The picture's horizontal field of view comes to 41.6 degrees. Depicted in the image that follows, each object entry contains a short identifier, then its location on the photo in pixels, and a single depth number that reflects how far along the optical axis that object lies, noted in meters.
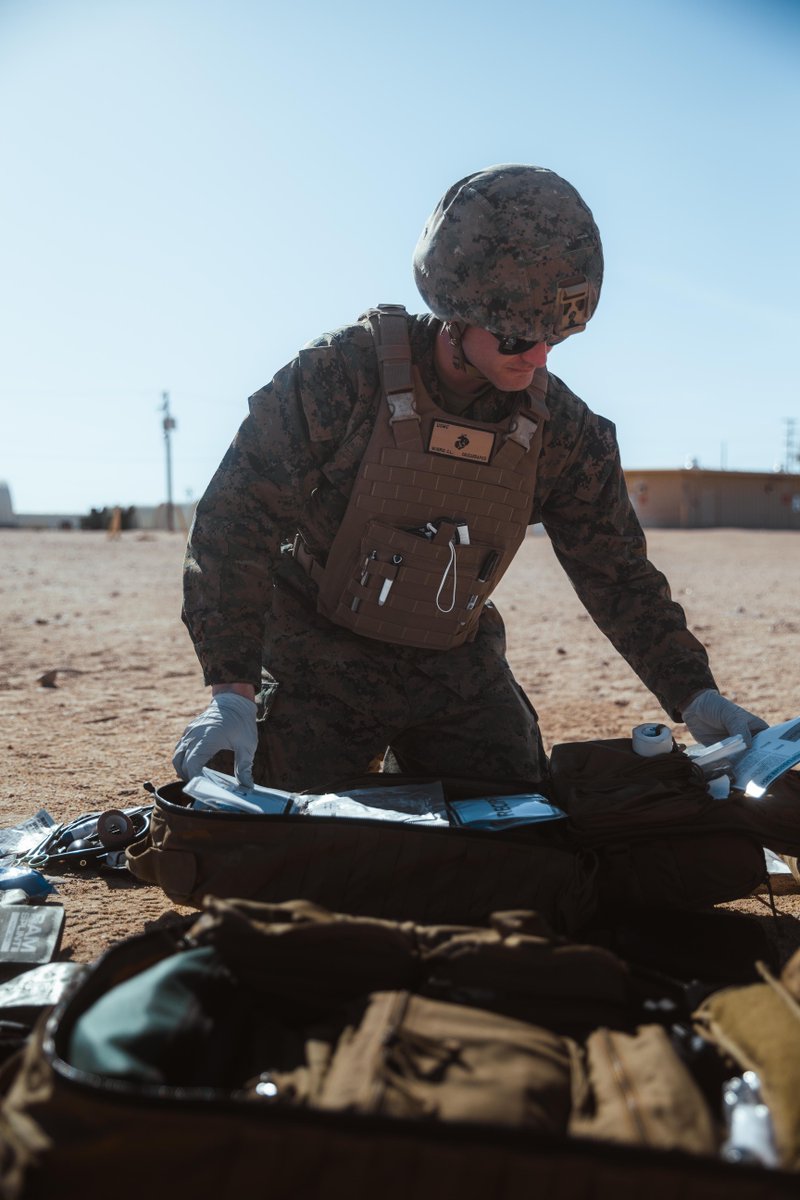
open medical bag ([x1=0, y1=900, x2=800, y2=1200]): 1.16
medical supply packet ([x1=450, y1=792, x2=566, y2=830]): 2.44
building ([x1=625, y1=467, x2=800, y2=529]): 42.88
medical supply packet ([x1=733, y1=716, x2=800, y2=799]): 2.43
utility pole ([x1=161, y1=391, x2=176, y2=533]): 50.84
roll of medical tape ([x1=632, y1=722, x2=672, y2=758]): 2.51
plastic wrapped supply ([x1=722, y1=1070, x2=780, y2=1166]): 1.24
